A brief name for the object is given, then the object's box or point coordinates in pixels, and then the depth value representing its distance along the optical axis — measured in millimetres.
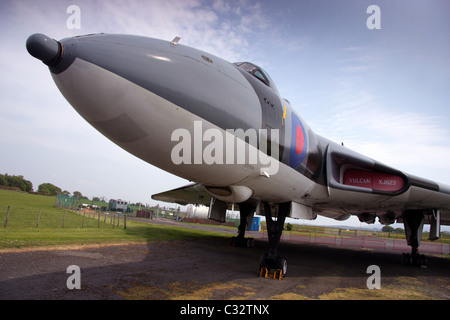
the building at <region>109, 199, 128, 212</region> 52222
